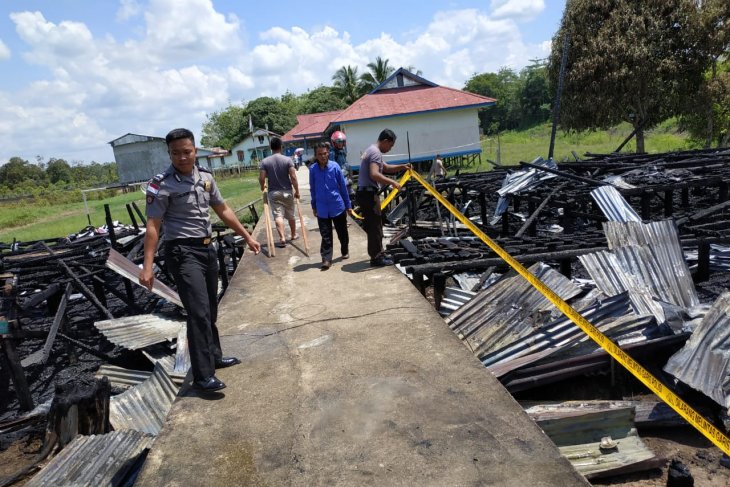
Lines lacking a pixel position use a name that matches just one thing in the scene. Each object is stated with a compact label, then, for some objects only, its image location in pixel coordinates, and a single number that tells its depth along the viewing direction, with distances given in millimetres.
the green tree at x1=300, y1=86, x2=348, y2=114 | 57891
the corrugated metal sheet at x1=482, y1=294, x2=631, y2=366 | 4543
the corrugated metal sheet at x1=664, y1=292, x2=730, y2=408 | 3975
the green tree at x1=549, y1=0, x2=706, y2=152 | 21594
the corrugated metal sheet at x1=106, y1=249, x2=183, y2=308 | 6858
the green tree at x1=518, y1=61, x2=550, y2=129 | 56688
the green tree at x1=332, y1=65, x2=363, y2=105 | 53312
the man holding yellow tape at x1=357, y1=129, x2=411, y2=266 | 6236
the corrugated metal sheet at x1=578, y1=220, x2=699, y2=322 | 5375
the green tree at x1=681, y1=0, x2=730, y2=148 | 21141
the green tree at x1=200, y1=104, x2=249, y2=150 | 76112
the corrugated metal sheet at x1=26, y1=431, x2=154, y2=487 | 3439
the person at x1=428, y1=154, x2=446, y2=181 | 10758
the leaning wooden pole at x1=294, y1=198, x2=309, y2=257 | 8250
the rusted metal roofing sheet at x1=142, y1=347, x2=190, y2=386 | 5254
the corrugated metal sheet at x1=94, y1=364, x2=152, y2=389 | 5953
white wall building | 29516
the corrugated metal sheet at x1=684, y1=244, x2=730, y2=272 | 6836
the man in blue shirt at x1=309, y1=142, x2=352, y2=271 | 6727
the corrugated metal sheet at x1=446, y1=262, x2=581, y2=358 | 4879
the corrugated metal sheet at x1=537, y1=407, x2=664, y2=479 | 3676
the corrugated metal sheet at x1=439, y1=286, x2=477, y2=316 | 5652
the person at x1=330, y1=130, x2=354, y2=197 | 8094
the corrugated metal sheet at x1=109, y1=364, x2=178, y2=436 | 4605
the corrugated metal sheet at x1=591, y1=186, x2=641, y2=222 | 8195
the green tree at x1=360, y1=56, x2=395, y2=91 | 47875
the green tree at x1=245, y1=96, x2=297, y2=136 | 67938
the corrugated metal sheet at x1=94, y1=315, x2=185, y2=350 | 6277
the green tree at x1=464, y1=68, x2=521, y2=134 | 61688
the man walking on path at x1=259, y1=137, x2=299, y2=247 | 8516
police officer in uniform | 3500
